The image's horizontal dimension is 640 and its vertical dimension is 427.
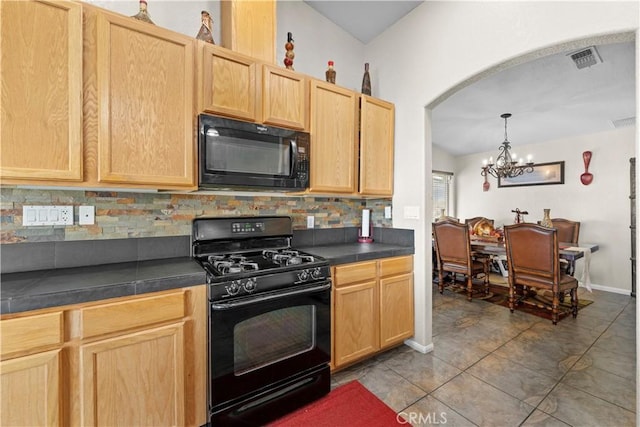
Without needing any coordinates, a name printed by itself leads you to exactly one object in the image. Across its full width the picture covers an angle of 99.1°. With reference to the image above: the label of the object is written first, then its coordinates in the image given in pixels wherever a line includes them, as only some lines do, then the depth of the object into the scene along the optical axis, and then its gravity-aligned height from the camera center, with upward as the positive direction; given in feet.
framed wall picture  15.34 +2.07
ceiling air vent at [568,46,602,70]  7.79 +4.55
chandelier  13.16 +2.21
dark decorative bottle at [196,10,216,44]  5.77 +3.84
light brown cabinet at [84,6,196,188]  4.49 +1.91
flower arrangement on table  13.34 -1.11
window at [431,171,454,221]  20.07 +1.41
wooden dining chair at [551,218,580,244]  13.17 -0.90
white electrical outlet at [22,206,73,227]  4.77 -0.09
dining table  10.25 -1.59
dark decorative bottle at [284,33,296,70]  6.82 +3.91
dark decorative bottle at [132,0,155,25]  5.18 +3.74
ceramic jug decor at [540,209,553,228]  12.45 -0.40
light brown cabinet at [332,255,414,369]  6.43 -2.48
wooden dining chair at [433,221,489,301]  12.23 -2.00
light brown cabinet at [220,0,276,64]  6.14 +4.25
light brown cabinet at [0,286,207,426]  3.52 -2.22
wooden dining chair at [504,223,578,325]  9.59 -1.88
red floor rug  5.19 -4.02
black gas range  4.70 -2.21
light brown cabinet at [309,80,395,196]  6.97 +1.92
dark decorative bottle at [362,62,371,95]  8.41 +3.98
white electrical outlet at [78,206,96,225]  5.18 -0.09
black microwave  5.38 +1.19
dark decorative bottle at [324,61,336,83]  7.59 +3.81
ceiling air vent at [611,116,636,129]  12.19 +4.12
